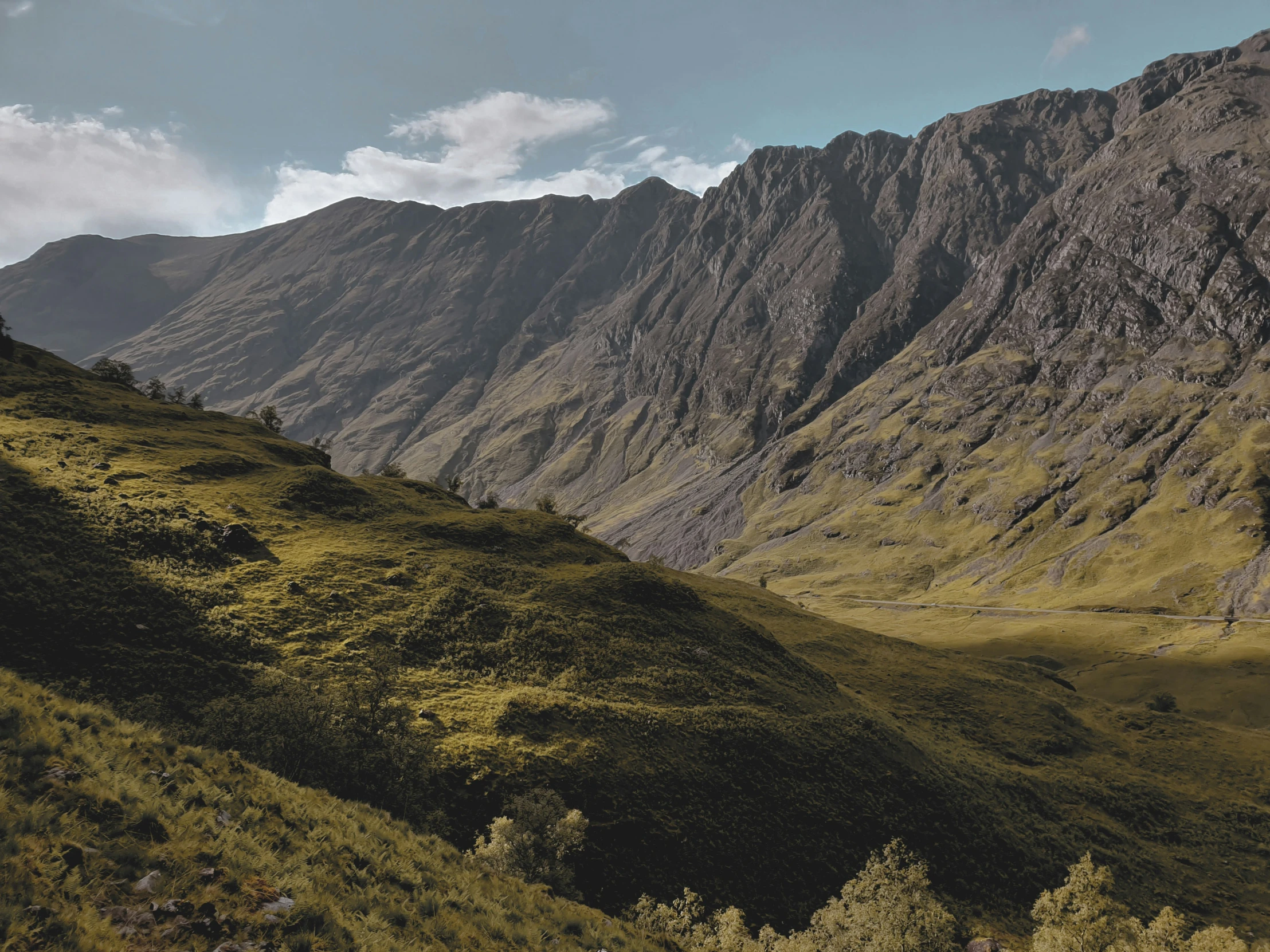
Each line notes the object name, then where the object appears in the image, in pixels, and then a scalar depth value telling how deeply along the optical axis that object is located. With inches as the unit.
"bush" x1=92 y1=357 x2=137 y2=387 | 5078.7
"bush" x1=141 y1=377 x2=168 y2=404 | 5443.9
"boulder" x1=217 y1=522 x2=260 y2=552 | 2265.0
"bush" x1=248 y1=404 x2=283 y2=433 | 6131.9
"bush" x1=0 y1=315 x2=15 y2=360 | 3523.6
